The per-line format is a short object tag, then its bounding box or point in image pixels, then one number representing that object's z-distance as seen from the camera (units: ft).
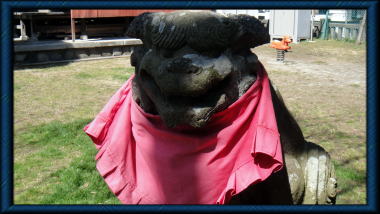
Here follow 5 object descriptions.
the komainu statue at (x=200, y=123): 4.25
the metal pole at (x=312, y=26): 40.73
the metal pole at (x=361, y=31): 36.68
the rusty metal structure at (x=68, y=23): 28.37
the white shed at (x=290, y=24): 39.34
